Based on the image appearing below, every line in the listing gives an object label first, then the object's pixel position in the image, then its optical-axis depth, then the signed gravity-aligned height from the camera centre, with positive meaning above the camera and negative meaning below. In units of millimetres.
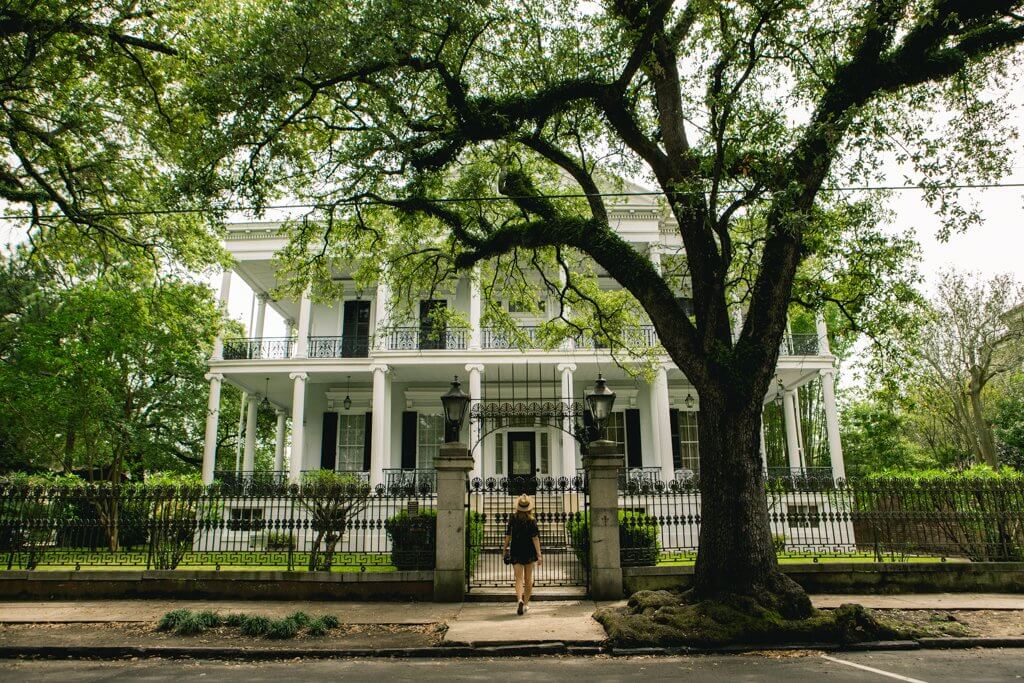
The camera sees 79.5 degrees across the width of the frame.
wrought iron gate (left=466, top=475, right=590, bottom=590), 9594 -1227
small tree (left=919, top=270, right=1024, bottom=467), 18734 +3924
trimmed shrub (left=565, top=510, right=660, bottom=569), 9336 -880
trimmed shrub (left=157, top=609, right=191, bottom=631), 7367 -1544
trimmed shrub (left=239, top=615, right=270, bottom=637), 7178 -1595
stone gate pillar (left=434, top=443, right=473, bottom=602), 8891 -623
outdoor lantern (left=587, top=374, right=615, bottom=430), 9672 +1248
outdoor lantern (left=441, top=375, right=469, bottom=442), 9664 +1171
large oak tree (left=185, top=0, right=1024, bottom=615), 7453 +4896
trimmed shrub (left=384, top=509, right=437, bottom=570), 9375 -824
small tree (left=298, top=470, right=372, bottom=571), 9430 -367
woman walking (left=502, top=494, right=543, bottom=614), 8133 -842
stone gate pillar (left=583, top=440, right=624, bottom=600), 8922 -611
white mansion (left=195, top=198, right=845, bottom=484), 17359 +3017
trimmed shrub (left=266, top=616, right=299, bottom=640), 7059 -1605
